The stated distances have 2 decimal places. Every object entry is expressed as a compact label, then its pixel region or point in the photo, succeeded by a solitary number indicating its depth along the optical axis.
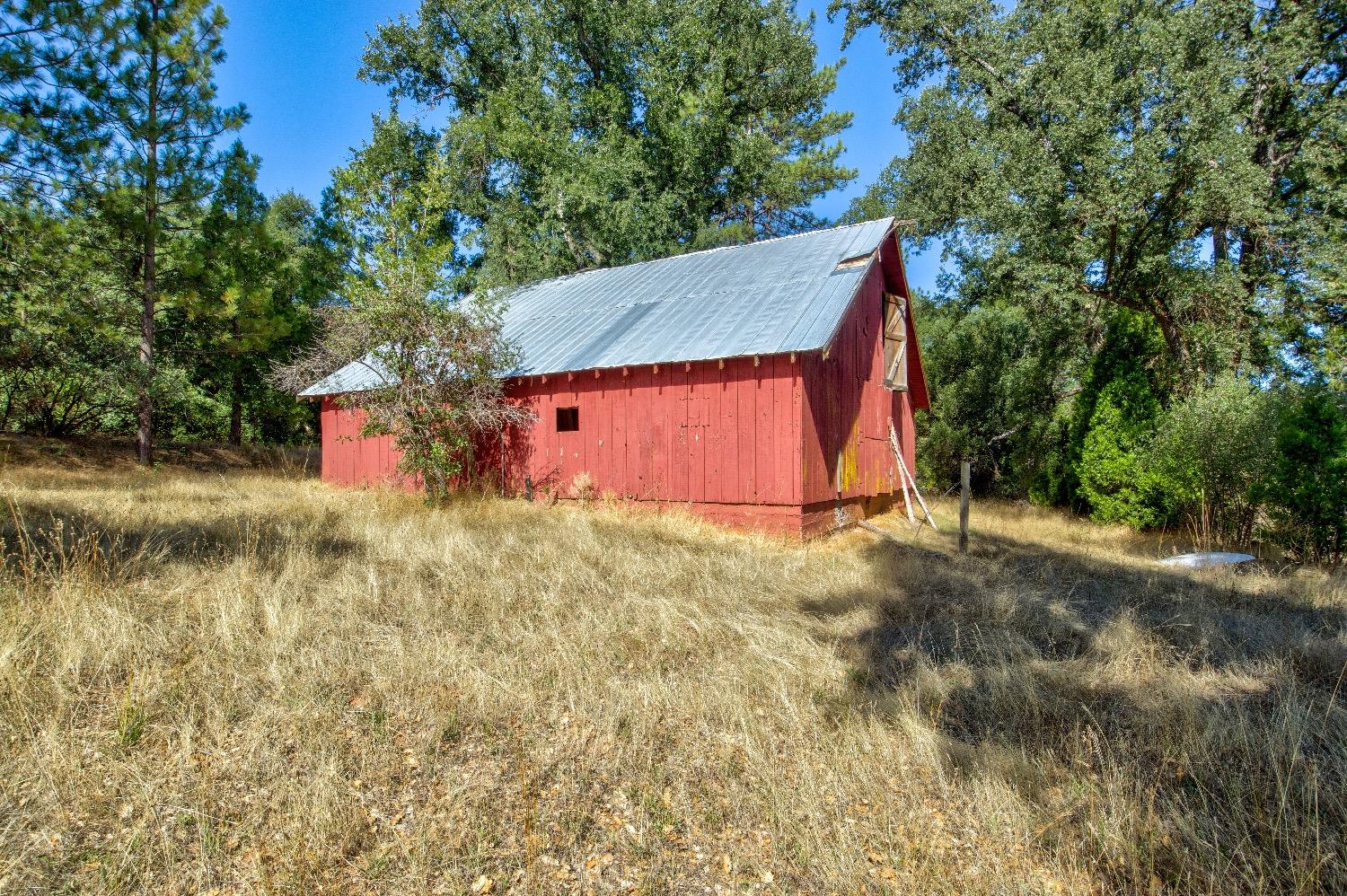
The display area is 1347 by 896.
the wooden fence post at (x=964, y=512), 9.13
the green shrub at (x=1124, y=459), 12.53
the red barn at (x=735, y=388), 9.91
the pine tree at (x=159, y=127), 13.30
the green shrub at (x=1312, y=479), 8.83
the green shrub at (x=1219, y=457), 10.20
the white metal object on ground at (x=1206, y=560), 8.91
